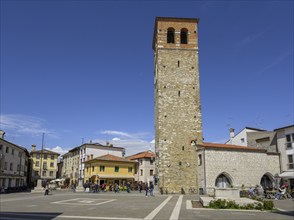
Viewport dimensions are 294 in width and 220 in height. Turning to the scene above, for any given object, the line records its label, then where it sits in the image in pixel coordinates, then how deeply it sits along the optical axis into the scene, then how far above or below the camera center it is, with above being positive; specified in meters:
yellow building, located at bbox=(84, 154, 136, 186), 45.25 -0.98
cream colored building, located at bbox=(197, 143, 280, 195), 29.02 -0.20
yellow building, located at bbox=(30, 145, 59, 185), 69.88 -0.13
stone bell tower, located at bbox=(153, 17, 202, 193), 31.33 +7.40
